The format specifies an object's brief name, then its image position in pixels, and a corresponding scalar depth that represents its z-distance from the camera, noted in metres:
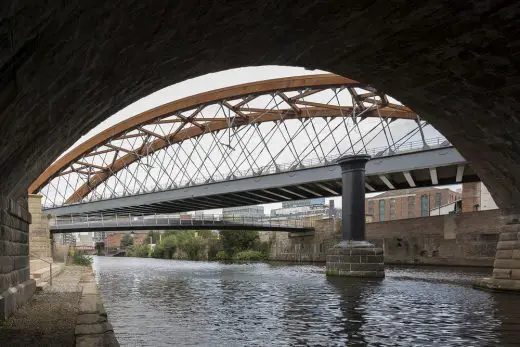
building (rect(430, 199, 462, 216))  73.88
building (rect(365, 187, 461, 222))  105.25
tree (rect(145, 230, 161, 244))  153.88
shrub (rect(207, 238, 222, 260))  88.28
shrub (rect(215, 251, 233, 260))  83.91
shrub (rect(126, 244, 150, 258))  125.69
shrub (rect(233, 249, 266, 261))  79.31
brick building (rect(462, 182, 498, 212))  62.69
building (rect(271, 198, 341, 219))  105.69
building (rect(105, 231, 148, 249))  174.45
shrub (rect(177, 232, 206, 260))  92.38
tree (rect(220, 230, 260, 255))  84.88
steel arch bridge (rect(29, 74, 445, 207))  48.00
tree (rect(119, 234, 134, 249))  178.81
